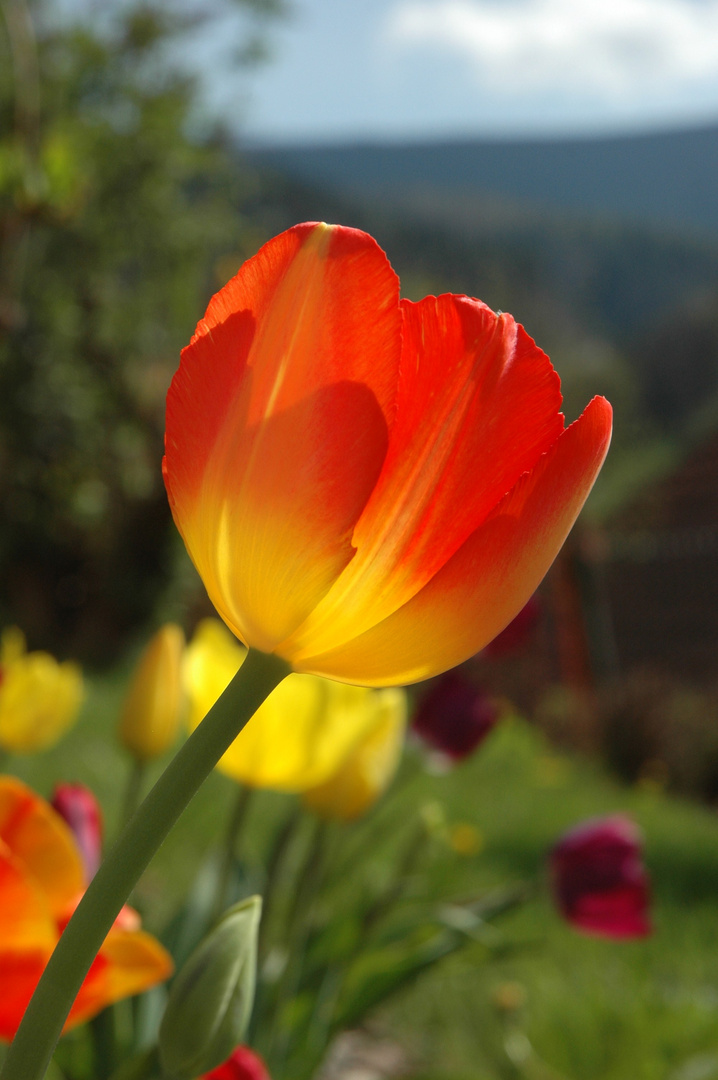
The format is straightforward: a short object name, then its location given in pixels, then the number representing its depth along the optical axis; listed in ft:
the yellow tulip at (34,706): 2.01
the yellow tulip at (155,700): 1.73
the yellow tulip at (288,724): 1.63
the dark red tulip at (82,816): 1.45
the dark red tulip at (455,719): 2.74
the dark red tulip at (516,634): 2.36
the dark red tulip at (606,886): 2.42
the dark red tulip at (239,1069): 1.13
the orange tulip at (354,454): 0.69
